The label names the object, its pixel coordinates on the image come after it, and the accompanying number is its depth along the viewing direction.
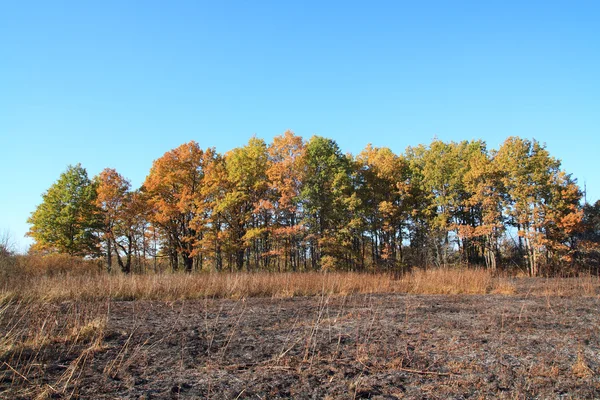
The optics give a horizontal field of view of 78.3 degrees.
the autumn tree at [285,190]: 24.86
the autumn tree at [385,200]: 29.33
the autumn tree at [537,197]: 24.61
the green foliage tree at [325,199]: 25.11
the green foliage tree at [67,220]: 29.58
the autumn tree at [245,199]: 25.09
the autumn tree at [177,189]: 27.28
